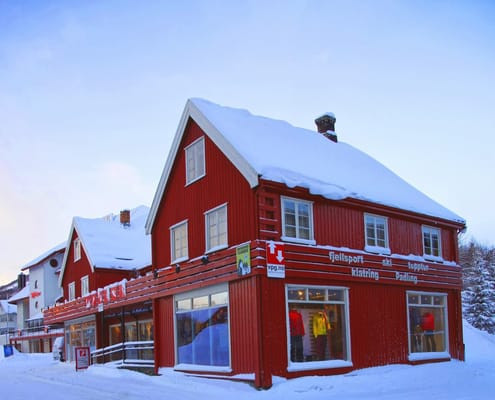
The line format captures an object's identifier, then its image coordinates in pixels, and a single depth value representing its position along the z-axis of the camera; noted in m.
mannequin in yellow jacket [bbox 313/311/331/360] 17.48
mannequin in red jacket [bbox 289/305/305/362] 16.61
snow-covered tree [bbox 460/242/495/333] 40.62
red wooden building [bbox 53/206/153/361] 28.42
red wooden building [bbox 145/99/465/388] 16.53
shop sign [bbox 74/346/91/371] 25.36
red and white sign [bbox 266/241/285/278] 16.02
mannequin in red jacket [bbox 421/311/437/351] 21.39
